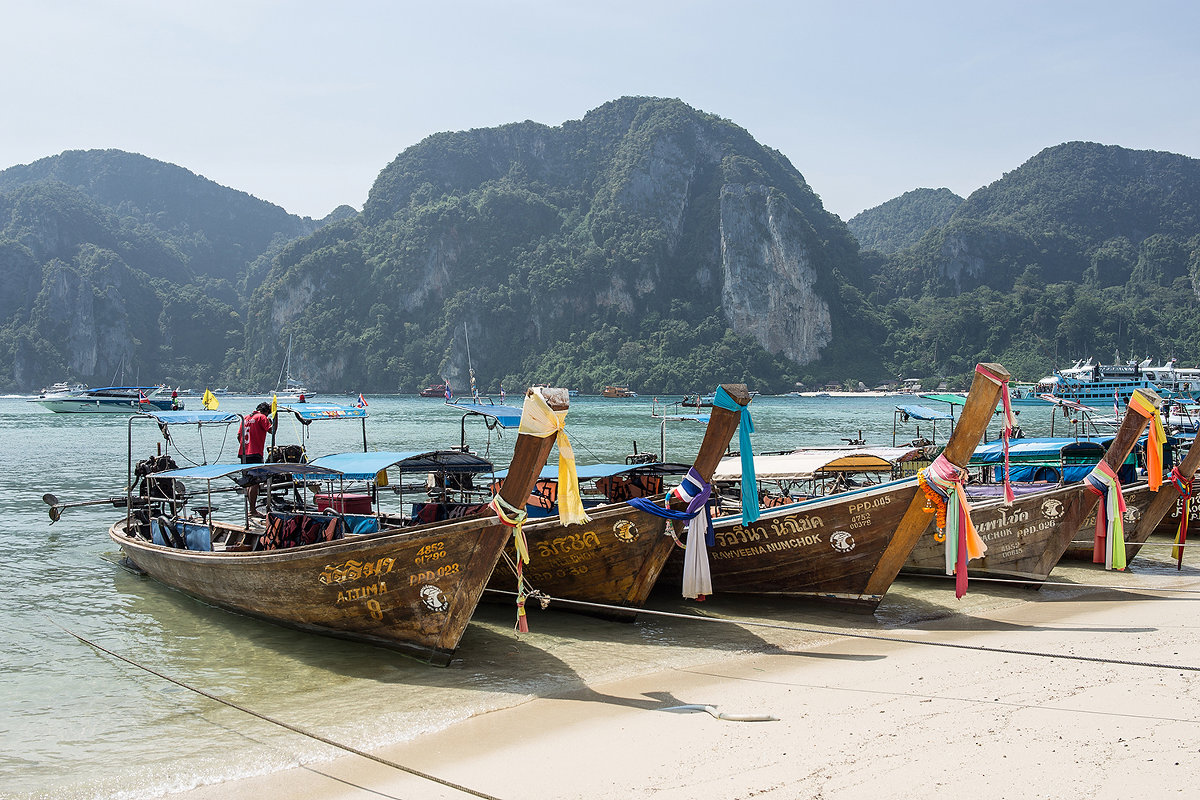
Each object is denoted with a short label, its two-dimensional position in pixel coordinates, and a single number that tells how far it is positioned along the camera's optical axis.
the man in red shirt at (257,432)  13.18
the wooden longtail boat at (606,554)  9.14
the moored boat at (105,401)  73.62
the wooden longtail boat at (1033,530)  10.86
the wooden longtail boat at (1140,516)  12.55
